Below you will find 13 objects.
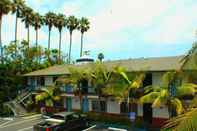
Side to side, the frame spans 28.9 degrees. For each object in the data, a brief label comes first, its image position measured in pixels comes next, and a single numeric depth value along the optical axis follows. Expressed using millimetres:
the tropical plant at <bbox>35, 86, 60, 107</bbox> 42312
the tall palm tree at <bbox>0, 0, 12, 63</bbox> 52594
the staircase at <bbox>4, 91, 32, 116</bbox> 44844
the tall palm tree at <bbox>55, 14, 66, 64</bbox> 67500
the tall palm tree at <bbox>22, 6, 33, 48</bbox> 60719
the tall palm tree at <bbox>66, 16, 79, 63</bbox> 69250
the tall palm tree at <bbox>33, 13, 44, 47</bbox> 62844
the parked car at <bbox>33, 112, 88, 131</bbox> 26516
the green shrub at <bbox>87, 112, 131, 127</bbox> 34656
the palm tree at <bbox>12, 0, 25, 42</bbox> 57000
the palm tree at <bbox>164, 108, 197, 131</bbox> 6926
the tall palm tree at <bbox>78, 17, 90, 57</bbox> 70188
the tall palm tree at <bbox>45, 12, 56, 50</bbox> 66125
